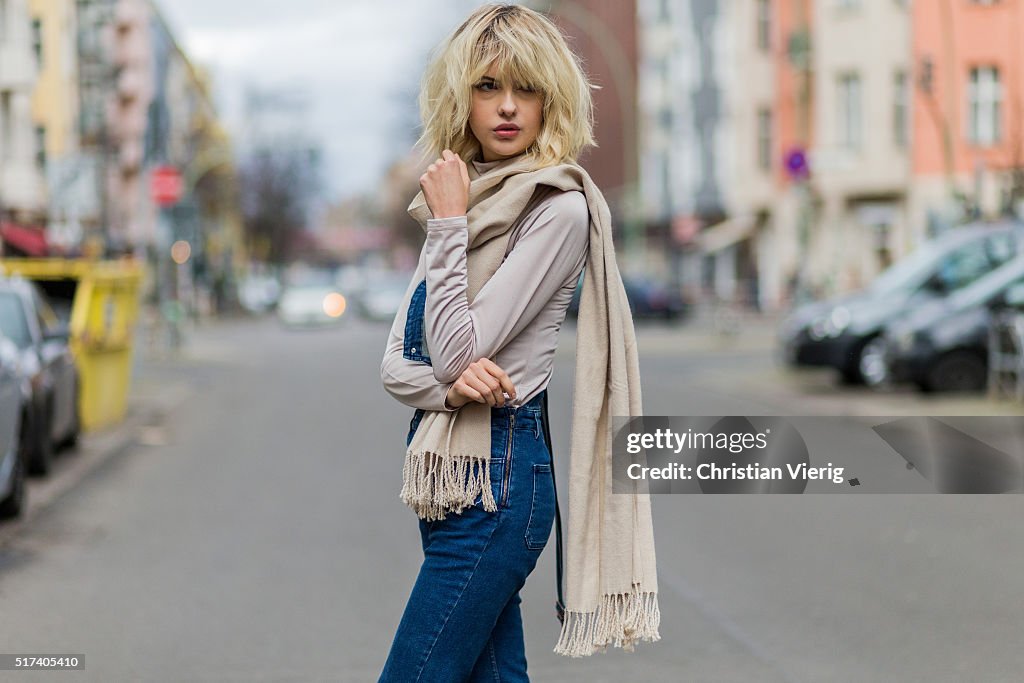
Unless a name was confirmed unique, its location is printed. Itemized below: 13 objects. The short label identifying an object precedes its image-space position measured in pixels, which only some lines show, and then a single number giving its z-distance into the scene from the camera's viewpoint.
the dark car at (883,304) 17.80
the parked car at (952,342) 16.31
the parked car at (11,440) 8.75
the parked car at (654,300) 41.66
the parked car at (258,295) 71.25
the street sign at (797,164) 21.81
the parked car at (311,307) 48.16
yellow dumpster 14.39
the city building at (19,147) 21.88
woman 2.75
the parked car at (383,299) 52.53
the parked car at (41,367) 10.83
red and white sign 29.95
